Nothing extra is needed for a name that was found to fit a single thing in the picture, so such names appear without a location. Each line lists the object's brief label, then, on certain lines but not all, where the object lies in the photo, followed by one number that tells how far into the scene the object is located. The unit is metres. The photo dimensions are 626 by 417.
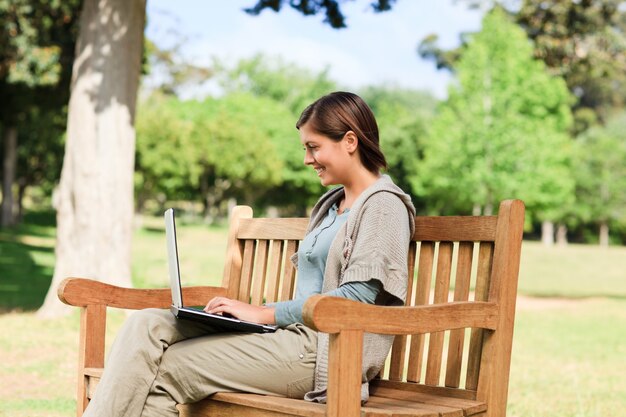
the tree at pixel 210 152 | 38.34
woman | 2.94
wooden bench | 2.55
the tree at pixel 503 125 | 34.31
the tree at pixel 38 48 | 16.34
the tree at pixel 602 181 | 45.38
